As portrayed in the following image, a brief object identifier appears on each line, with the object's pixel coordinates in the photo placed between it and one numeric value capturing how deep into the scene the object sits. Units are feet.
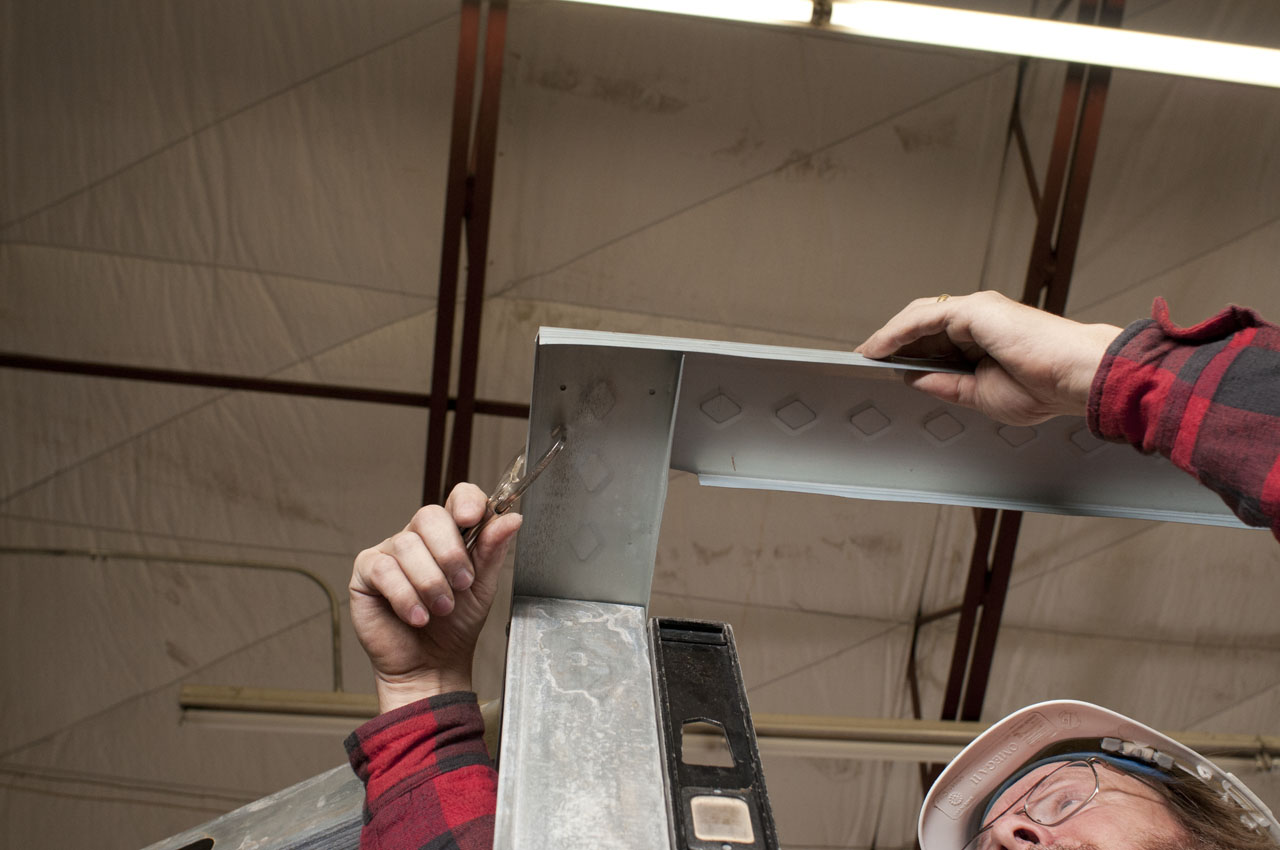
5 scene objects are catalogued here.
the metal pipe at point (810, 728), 10.12
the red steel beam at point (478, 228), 10.73
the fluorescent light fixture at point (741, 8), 8.10
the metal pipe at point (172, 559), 13.01
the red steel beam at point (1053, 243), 10.98
